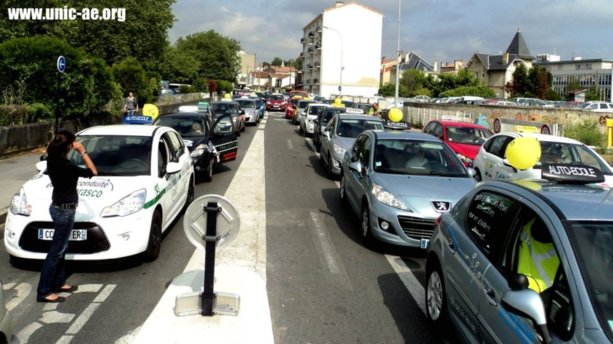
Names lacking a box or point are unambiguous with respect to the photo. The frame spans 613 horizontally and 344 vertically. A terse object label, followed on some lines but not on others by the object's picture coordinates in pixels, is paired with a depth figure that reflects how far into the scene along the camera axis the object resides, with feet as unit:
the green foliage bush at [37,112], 52.98
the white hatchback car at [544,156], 31.96
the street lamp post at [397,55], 108.10
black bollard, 14.21
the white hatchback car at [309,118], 80.53
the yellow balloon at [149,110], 44.39
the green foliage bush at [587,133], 69.00
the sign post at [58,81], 46.26
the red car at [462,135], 47.70
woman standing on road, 16.02
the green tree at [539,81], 234.58
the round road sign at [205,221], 14.25
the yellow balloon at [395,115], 62.39
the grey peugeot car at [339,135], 42.79
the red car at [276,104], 171.22
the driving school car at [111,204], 18.71
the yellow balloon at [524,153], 21.91
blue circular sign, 46.06
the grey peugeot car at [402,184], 21.84
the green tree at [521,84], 240.12
